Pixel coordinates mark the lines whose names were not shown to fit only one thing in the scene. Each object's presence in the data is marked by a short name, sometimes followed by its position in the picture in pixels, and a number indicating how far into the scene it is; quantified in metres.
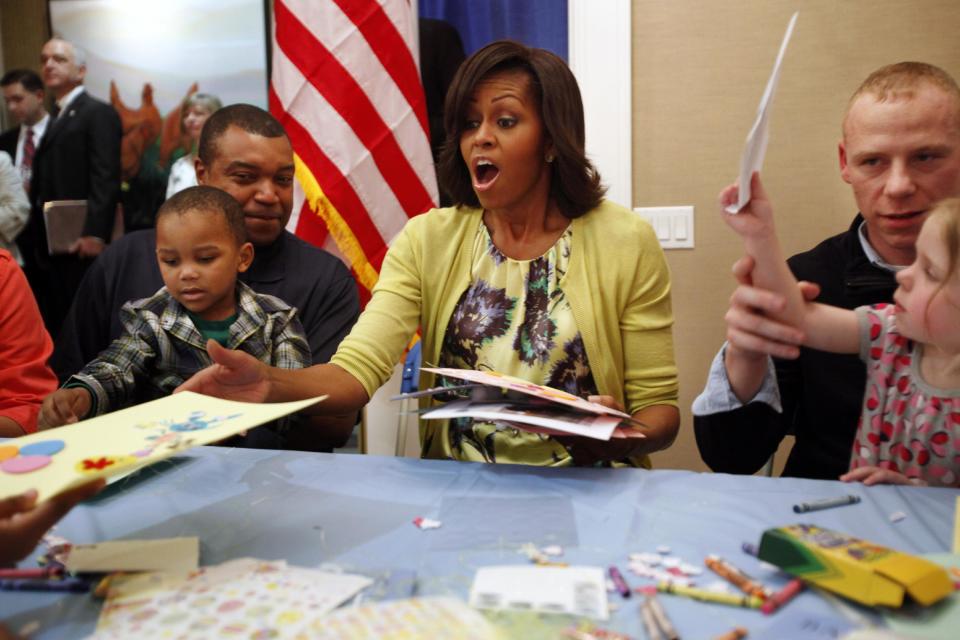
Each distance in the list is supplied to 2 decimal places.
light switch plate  2.87
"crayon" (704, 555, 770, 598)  0.88
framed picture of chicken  4.57
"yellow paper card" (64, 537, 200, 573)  0.96
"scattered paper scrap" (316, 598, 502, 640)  0.79
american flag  2.74
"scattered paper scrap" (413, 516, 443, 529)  1.10
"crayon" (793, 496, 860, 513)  1.14
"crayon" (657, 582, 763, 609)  0.86
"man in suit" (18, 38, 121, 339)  4.53
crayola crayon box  0.83
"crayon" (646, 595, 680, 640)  0.79
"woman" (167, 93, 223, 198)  4.58
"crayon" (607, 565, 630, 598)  0.89
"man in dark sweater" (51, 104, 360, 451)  2.15
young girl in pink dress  1.24
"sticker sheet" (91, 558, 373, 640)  0.81
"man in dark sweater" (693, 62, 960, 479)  1.52
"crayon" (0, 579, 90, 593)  0.93
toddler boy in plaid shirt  1.90
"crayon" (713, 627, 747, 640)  0.79
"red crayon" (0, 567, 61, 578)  0.95
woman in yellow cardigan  1.78
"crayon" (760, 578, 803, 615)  0.85
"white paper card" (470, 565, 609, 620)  0.85
